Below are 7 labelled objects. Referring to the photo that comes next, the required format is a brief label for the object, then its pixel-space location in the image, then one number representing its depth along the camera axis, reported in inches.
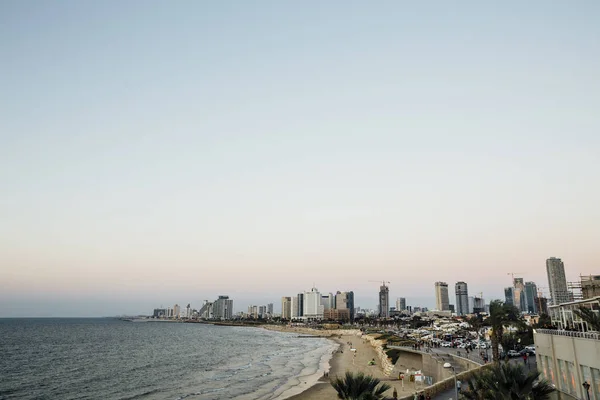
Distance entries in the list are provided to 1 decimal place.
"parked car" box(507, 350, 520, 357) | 1971.9
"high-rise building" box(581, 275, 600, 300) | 1194.2
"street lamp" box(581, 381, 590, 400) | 805.5
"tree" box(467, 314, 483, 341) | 2490.2
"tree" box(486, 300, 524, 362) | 1679.4
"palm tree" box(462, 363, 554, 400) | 637.3
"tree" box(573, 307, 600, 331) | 819.4
